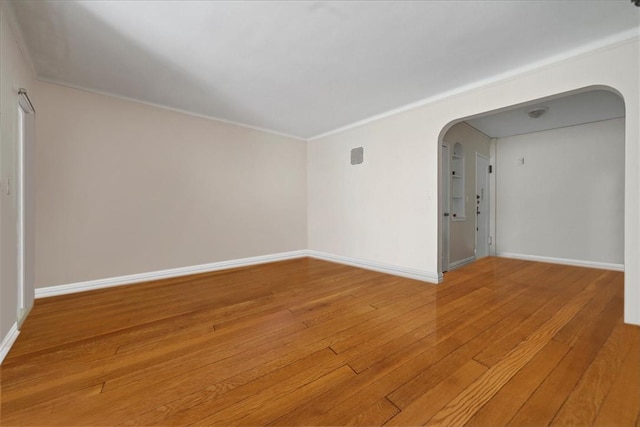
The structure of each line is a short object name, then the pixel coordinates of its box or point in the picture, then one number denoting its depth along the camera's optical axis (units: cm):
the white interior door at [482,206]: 506
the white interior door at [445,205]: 392
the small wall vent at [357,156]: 446
